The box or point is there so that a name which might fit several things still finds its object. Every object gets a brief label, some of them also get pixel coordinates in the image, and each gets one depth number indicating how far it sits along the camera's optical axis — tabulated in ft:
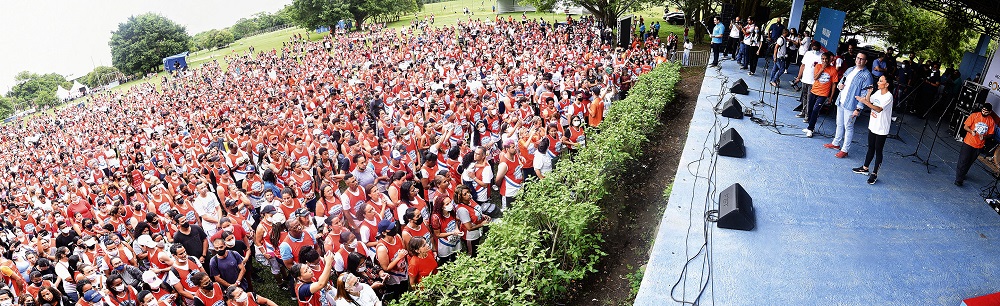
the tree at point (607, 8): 87.10
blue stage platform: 15.46
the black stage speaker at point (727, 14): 56.03
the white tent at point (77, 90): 180.34
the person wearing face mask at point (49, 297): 20.80
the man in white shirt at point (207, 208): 24.95
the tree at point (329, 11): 165.89
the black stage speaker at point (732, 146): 24.55
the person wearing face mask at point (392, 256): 18.56
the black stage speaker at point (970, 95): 32.24
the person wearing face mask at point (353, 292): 16.06
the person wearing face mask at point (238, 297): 16.96
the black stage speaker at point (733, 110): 30.78
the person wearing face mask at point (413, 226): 19.17
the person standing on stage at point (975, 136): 21.38
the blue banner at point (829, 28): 33.17
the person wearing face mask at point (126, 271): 21.66
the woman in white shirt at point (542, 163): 26.15
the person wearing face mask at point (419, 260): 18.01
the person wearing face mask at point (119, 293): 19.30
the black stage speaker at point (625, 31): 67.51
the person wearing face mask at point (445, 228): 20.57
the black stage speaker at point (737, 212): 18.22
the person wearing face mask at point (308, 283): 17.29
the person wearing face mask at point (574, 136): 29.84
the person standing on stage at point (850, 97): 21.90
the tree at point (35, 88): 188.50
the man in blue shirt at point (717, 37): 47.62
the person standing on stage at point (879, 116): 20.40
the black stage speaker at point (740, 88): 36.14
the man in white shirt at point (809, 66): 28.58
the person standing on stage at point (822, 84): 26.25
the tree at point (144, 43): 189.37
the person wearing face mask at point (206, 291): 17.66
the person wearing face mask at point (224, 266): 20.20
